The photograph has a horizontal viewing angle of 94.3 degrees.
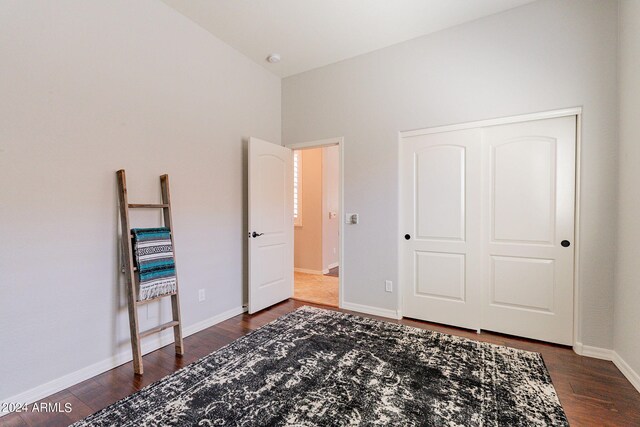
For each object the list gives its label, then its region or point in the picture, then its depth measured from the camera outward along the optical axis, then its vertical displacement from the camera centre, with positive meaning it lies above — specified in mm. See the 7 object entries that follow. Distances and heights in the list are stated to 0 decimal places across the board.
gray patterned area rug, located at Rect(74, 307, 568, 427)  1693 -1204
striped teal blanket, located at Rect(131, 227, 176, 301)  2328 -435
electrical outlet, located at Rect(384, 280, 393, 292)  3387 -912
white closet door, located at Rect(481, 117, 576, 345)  2621 -219
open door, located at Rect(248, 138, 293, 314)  3463 -213
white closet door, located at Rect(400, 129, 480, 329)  2994 -228
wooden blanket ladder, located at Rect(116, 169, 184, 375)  2232 -558
